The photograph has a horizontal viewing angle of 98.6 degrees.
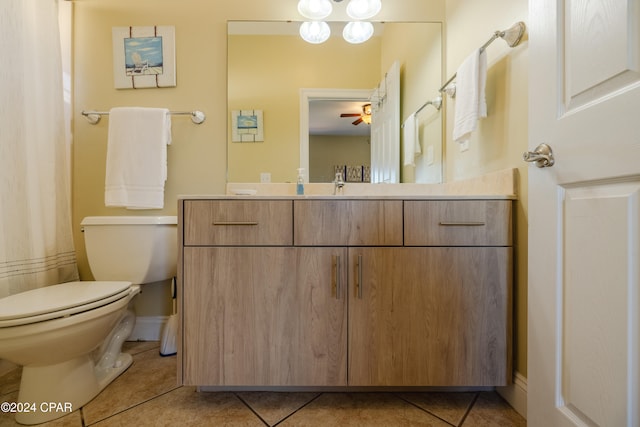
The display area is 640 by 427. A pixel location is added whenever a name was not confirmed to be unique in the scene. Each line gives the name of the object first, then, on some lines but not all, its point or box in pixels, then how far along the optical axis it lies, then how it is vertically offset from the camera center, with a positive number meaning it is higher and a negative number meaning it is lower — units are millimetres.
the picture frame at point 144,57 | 1579 +882
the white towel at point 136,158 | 1444 +278
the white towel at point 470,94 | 1128 +486
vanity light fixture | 1536 +1043
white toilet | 881 -363
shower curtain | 1152 +263
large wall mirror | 1549 +687
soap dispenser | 1469 +146
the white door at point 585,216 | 557 -16
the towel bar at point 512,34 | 982 +643
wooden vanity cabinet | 999 -310
